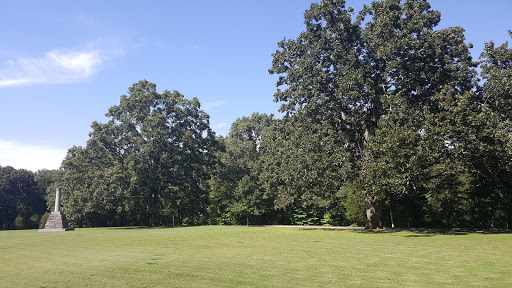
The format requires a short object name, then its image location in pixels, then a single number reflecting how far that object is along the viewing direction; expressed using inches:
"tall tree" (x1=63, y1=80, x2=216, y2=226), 1680.6
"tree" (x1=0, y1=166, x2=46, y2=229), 2413.9
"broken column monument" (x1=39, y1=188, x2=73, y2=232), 1637.4
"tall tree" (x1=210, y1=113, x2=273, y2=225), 1713.8
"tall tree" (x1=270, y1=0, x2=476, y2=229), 842.2
